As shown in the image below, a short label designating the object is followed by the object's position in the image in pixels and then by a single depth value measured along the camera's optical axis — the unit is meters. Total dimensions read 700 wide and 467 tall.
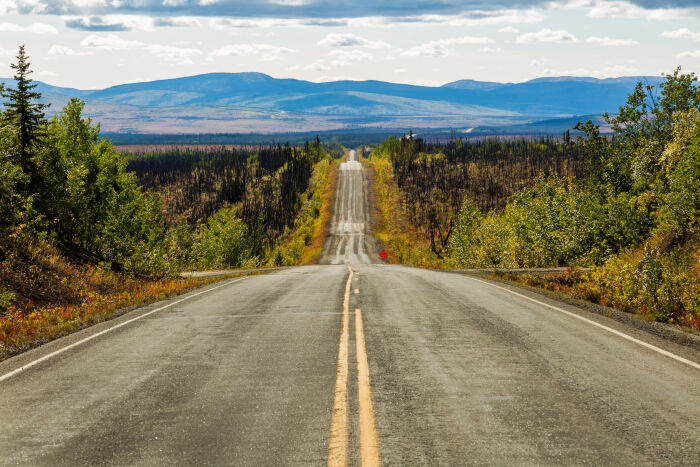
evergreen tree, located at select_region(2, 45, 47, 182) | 45.75
